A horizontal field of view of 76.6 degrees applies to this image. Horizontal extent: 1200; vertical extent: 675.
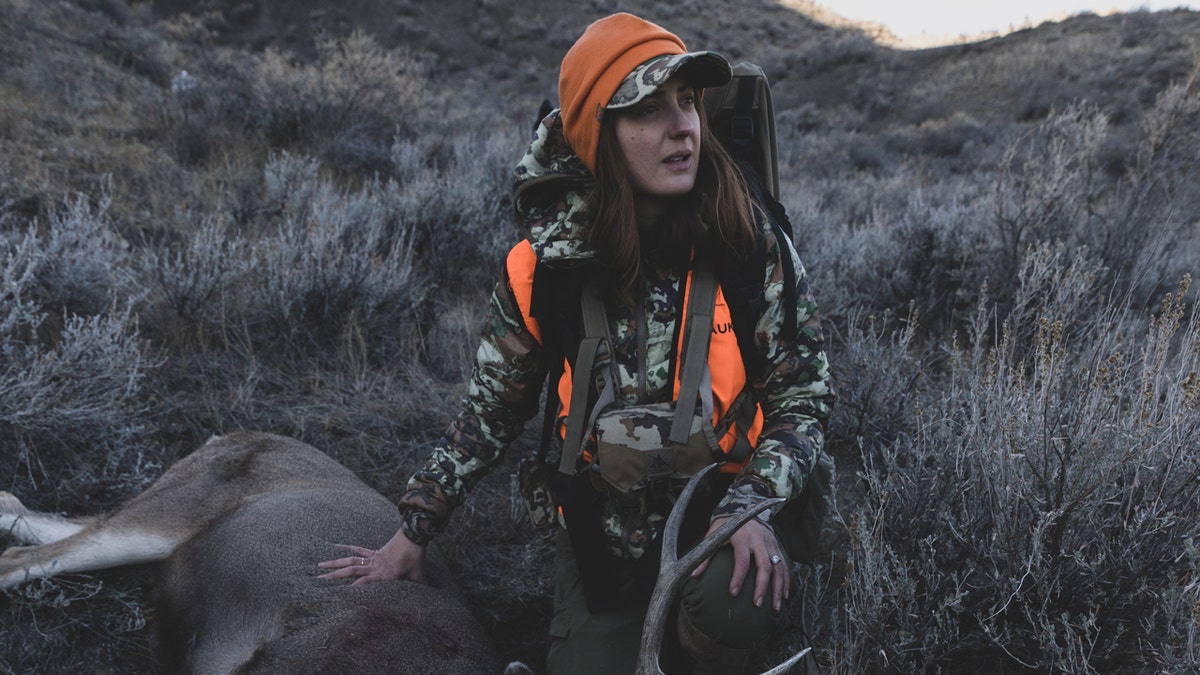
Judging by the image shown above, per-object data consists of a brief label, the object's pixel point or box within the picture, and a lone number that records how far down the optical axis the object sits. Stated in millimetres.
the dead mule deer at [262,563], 2293
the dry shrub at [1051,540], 2125
